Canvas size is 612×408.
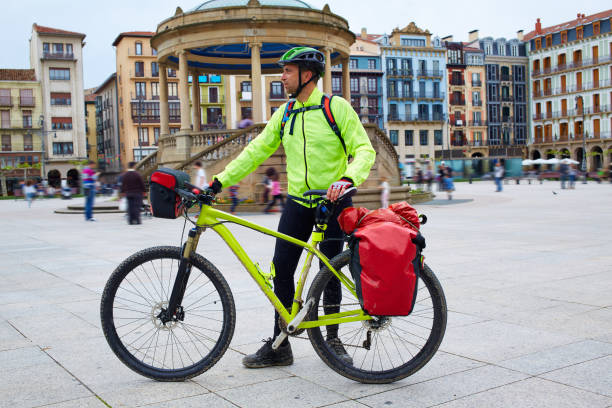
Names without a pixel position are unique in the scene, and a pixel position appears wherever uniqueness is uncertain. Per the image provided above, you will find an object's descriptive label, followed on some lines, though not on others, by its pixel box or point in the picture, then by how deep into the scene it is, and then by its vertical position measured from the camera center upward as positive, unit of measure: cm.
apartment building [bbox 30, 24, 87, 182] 7288 +1037
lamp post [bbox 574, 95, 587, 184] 7278 +304
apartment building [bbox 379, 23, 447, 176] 8031 +1030
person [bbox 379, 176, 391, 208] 1964 -50
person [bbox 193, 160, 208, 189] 1947 +22
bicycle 372 -77
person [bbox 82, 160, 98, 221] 1855 +1
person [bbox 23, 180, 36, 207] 3445 -4
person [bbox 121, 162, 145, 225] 1656 -16
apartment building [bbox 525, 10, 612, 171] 7588 +960
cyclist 405 +12
